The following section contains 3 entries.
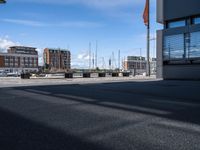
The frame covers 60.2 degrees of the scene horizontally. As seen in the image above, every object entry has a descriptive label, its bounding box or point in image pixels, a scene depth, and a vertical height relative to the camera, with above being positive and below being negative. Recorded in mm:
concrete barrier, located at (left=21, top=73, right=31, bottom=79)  27795 -583
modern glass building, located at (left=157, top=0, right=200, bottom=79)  19654 +4000
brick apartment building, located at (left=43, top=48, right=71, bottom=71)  83166 +7481
